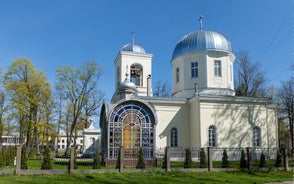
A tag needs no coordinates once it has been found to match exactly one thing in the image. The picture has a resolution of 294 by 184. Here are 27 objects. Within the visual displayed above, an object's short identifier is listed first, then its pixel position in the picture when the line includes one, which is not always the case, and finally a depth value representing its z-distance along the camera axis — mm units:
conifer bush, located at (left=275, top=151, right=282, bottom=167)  15445
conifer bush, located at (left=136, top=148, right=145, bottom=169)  14096
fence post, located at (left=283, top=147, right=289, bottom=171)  15185
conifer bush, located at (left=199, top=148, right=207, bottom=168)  14580
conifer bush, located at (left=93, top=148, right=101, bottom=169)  13596
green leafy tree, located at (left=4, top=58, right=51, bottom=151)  27969
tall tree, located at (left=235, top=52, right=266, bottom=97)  33062
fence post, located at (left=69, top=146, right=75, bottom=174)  13000
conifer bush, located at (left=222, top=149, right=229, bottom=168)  14828
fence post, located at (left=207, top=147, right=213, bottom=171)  14344
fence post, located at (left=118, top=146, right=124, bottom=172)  13547
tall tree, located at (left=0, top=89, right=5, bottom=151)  30525
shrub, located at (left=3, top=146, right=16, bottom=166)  17206
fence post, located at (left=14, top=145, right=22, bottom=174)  12422
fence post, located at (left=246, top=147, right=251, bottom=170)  14620
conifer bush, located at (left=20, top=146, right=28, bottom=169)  13073
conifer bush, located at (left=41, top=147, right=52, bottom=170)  13133
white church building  17641
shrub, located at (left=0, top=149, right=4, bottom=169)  14603
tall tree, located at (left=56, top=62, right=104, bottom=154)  31625
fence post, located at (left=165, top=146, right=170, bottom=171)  13698
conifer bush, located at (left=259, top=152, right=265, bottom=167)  14916
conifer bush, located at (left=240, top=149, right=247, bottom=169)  14625
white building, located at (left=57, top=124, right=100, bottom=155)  32031
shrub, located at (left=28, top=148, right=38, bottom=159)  25812
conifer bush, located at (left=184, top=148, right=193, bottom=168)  14455
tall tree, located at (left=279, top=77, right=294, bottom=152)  32344
